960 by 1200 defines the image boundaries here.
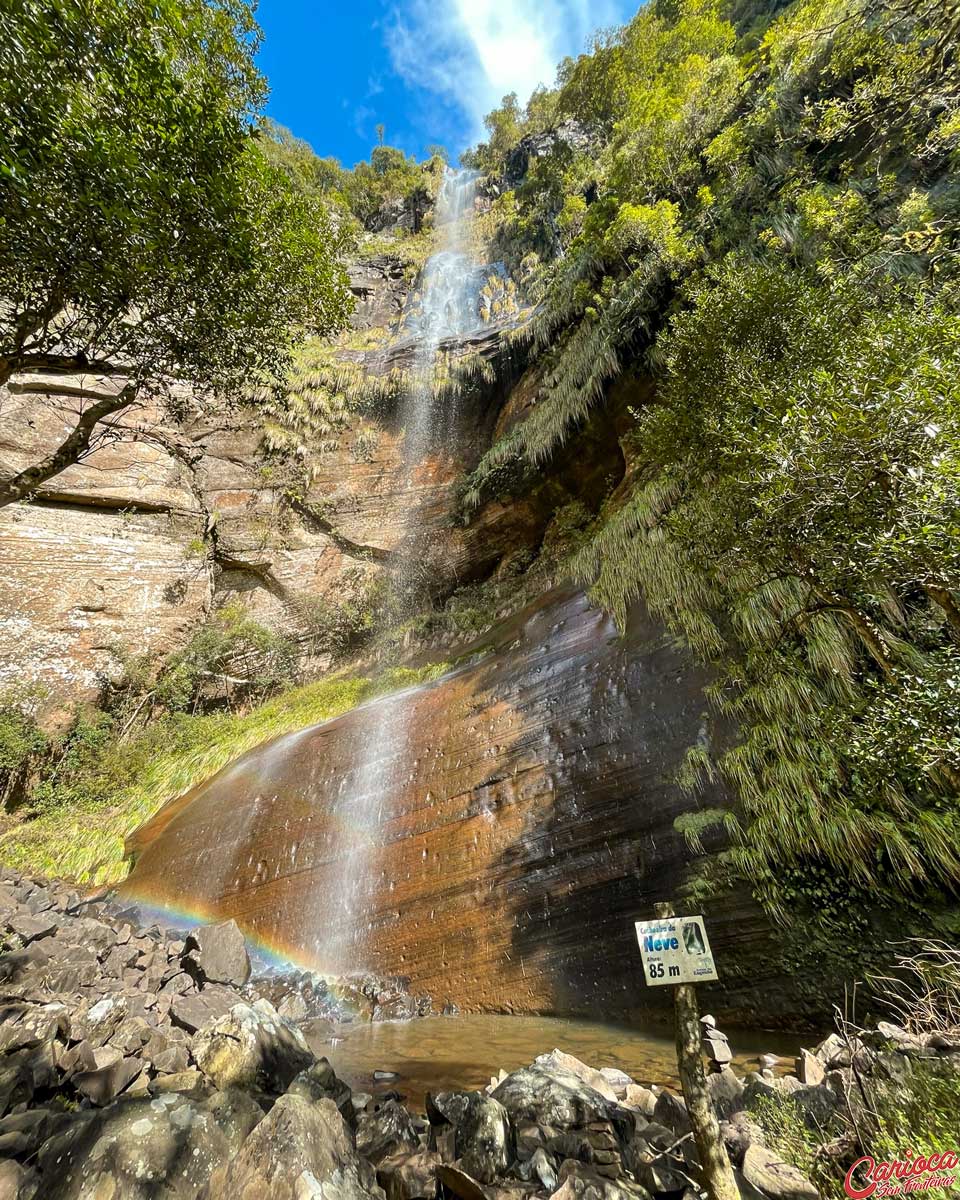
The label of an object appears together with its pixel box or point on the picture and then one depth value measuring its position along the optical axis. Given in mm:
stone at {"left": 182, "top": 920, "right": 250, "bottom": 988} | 5102
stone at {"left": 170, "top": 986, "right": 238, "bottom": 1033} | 3672
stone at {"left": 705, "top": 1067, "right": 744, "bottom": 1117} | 2647
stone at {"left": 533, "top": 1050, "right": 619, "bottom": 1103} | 2971
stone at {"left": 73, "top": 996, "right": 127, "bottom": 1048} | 3105
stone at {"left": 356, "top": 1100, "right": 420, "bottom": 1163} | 2416
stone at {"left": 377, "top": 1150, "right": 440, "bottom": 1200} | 2094
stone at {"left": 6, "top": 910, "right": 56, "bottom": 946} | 4879
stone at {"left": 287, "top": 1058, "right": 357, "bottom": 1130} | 2453
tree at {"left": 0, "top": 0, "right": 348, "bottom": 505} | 4145
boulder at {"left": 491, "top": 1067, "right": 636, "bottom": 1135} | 2523
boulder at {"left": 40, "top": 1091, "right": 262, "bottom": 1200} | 1698
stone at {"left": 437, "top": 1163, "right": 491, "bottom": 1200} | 2051
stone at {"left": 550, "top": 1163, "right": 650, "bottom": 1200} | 1986
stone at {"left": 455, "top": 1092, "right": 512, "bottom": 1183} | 2205
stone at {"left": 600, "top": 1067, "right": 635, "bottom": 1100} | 3078
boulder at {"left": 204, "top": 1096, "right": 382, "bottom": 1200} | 1778
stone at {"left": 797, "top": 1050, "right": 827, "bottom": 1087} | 2785
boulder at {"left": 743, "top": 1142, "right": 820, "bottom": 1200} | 1973
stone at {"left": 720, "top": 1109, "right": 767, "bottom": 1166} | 2279
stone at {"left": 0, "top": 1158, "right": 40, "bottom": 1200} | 1691
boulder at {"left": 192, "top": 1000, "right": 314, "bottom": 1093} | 2908
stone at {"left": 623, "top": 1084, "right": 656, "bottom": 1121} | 2829
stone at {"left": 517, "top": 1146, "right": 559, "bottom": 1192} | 2141
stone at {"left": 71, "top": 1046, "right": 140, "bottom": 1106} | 2645
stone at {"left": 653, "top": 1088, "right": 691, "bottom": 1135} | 2568
